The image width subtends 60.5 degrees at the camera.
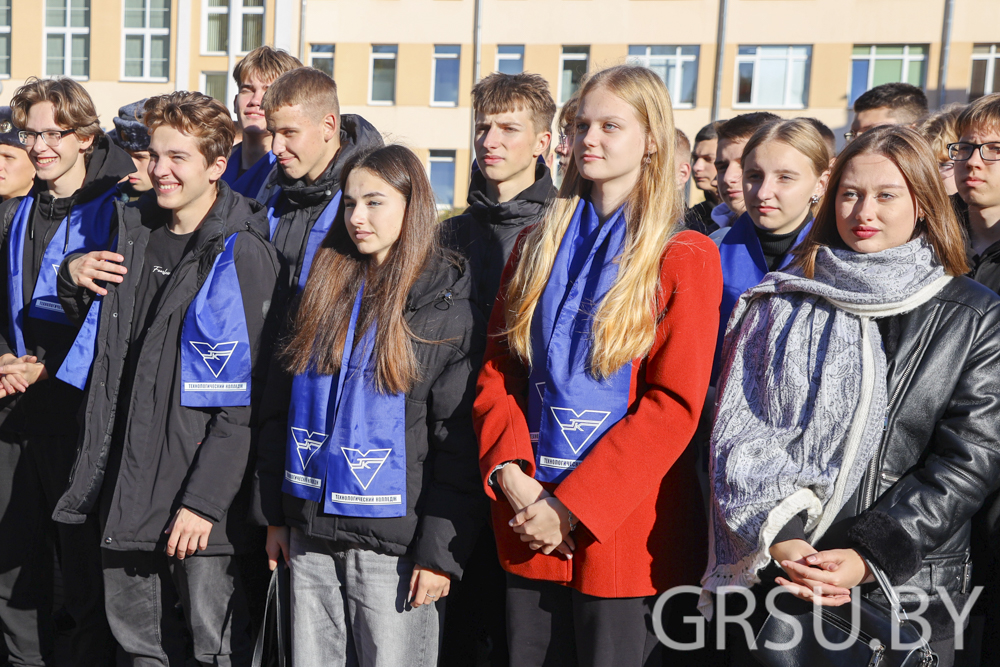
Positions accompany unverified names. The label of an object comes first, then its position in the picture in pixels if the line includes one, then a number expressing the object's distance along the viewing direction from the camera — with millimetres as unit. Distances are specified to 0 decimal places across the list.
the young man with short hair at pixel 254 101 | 4969
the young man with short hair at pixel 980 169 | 3246
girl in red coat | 2465
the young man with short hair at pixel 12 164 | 4598
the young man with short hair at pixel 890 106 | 5223
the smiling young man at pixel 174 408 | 3090
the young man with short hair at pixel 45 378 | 3818
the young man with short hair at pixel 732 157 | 4312
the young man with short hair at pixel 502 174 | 3641
